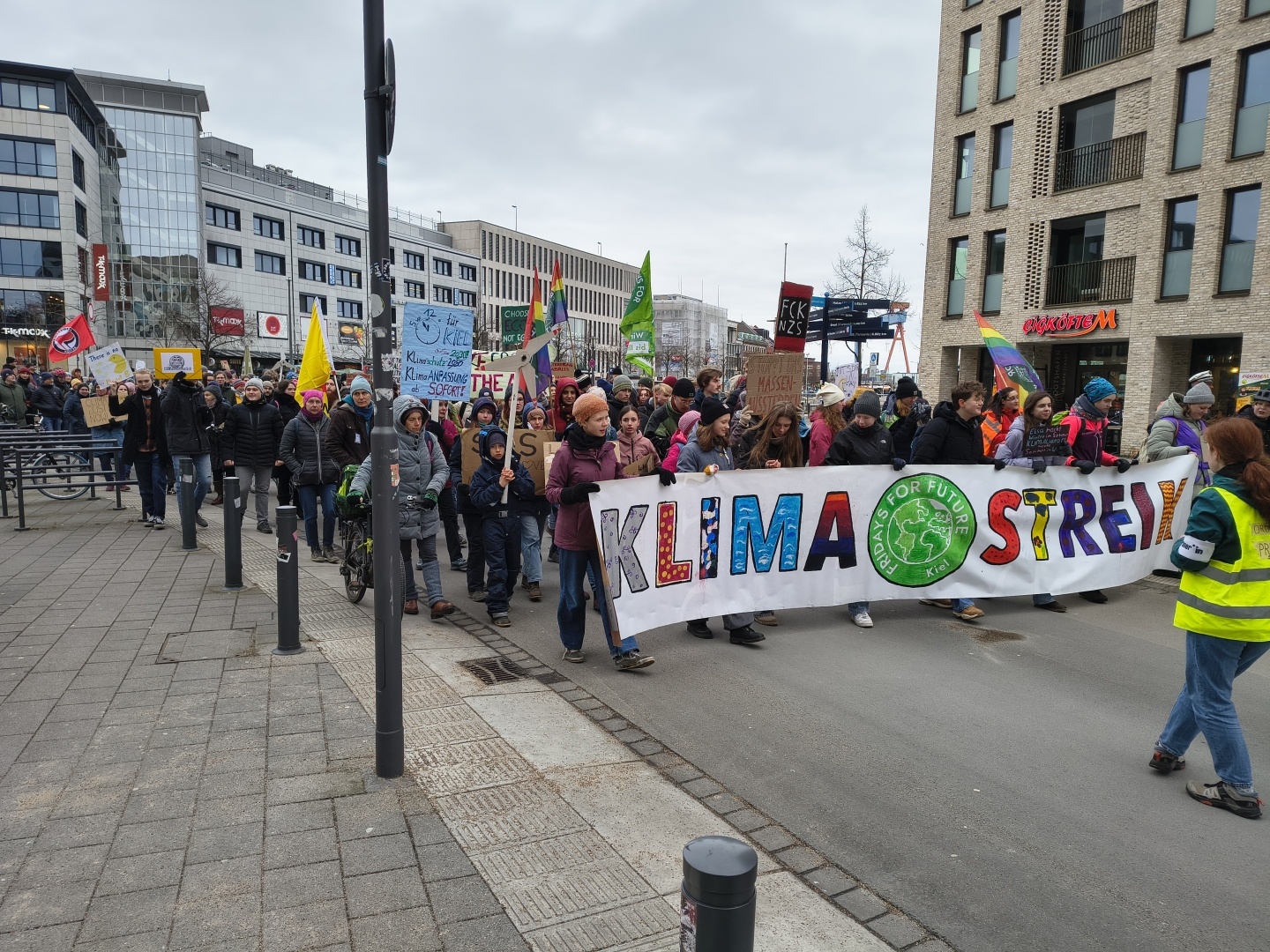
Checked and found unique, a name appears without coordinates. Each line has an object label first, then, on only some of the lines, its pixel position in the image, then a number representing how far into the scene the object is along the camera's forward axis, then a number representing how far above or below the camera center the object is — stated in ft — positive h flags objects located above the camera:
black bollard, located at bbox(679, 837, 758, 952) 6.67 -3.91
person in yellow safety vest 13.51 -2.84
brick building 69.21 +19.03
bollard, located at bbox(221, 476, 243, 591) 26.53 -5.16
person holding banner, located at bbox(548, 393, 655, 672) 20.63 -3.00
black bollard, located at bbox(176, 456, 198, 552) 33.32 -4.74
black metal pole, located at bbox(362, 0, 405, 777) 12.94 -1.06
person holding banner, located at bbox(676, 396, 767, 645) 22.74 -1.62
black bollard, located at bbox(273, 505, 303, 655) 20.15 -4.84
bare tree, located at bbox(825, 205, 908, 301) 111.65 +16.13
